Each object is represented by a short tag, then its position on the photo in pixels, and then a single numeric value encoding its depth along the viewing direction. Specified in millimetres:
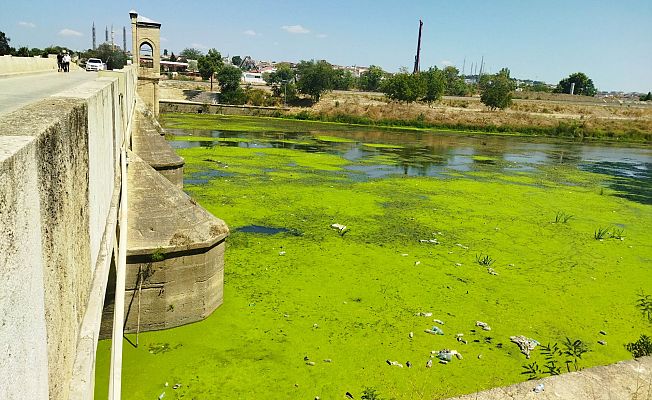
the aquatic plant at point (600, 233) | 14887
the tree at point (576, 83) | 112812
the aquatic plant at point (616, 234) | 15088
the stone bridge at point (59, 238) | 1543
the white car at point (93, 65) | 35672
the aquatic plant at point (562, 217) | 16484
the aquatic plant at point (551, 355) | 7494
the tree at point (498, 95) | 65000
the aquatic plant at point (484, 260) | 11930
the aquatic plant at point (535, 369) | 7303
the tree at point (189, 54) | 166075
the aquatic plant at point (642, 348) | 6500
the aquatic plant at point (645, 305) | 9653
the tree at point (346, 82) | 98938
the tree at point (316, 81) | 62334
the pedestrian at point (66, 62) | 24344
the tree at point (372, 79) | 101056
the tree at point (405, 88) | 64188
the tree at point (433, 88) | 66438
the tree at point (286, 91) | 63312
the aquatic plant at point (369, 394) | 6052
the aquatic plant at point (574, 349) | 7724
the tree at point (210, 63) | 68188
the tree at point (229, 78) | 61531
